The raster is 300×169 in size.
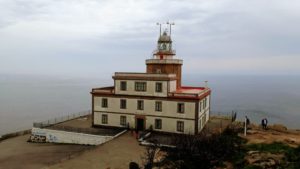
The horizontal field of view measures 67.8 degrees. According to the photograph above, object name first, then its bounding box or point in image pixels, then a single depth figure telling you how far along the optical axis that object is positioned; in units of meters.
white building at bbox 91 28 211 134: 24.90
